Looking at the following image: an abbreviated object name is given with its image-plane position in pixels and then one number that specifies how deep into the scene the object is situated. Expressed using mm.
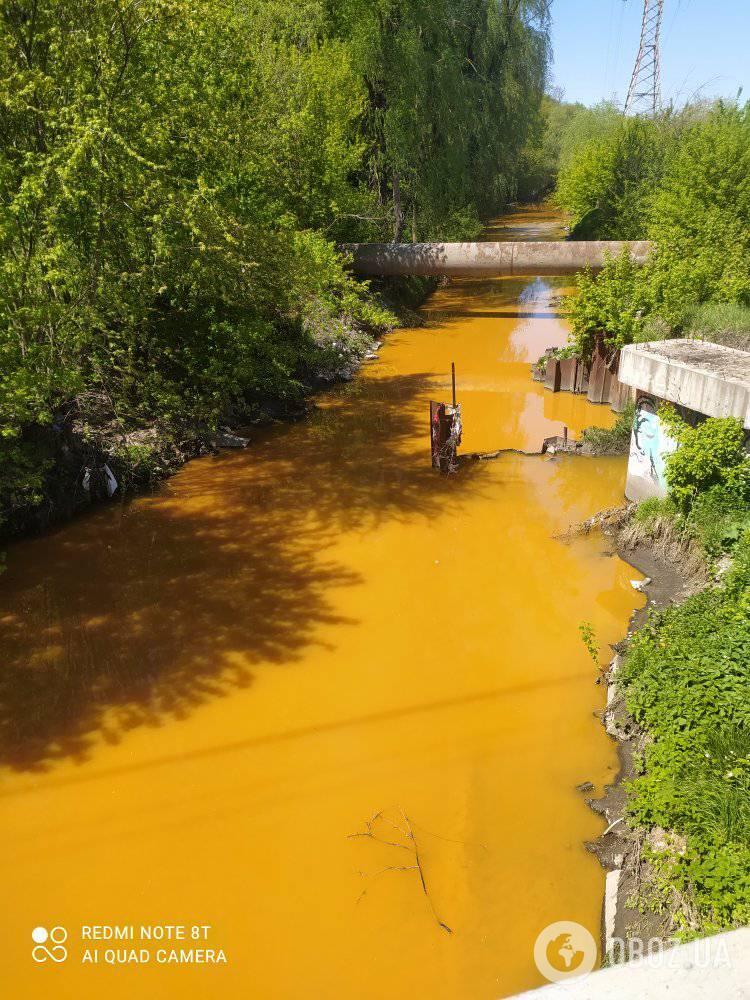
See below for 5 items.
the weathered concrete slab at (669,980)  2395
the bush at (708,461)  8258
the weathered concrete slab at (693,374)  8258
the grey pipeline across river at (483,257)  21078
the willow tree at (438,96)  21500
